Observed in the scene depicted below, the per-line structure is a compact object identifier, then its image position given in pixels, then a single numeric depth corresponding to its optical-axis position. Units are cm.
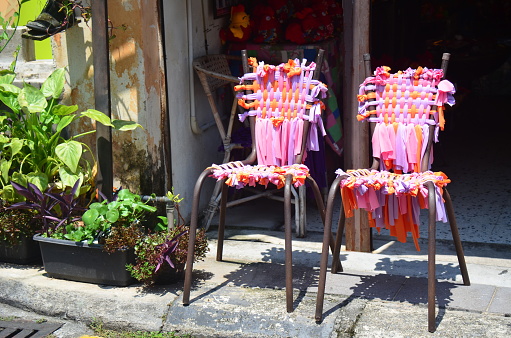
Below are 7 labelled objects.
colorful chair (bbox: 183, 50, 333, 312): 427
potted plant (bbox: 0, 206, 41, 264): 467
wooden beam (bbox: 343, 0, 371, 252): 452
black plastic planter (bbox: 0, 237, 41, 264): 483
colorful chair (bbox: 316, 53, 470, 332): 385
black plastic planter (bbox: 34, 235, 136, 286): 441
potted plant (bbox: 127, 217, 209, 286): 424
